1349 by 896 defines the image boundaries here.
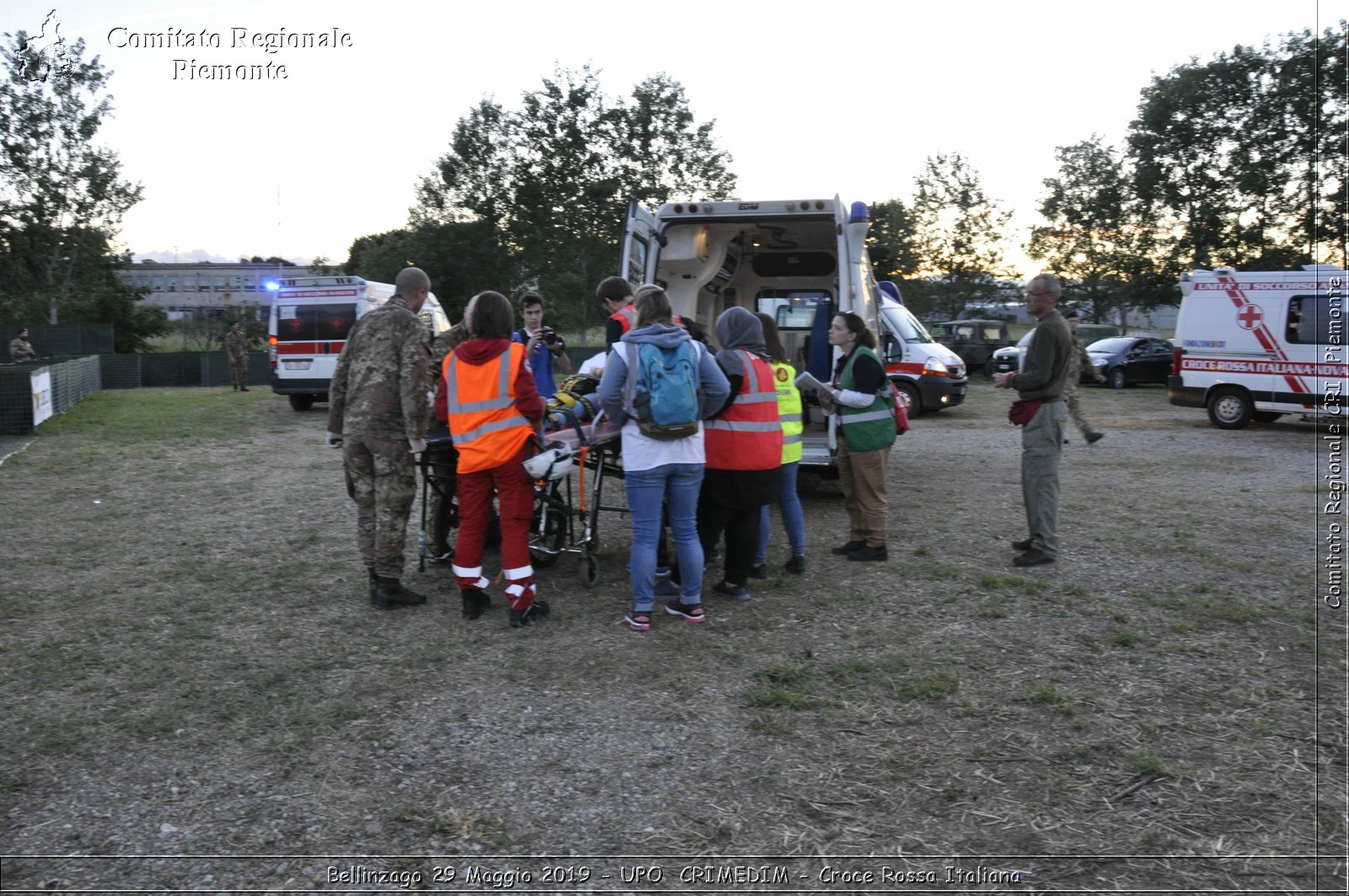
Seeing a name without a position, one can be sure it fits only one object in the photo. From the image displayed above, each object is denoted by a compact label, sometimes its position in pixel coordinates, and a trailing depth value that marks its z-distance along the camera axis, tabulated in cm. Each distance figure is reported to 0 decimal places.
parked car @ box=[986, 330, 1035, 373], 2486
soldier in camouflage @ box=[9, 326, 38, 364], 2041
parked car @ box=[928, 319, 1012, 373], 2720
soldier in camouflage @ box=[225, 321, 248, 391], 2345
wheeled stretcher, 576
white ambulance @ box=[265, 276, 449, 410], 1736
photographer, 669
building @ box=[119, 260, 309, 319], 8256
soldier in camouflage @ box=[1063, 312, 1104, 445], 880
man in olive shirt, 624
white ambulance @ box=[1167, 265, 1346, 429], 1364
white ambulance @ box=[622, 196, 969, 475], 826
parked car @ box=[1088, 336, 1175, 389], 2414
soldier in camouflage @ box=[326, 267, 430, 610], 541
